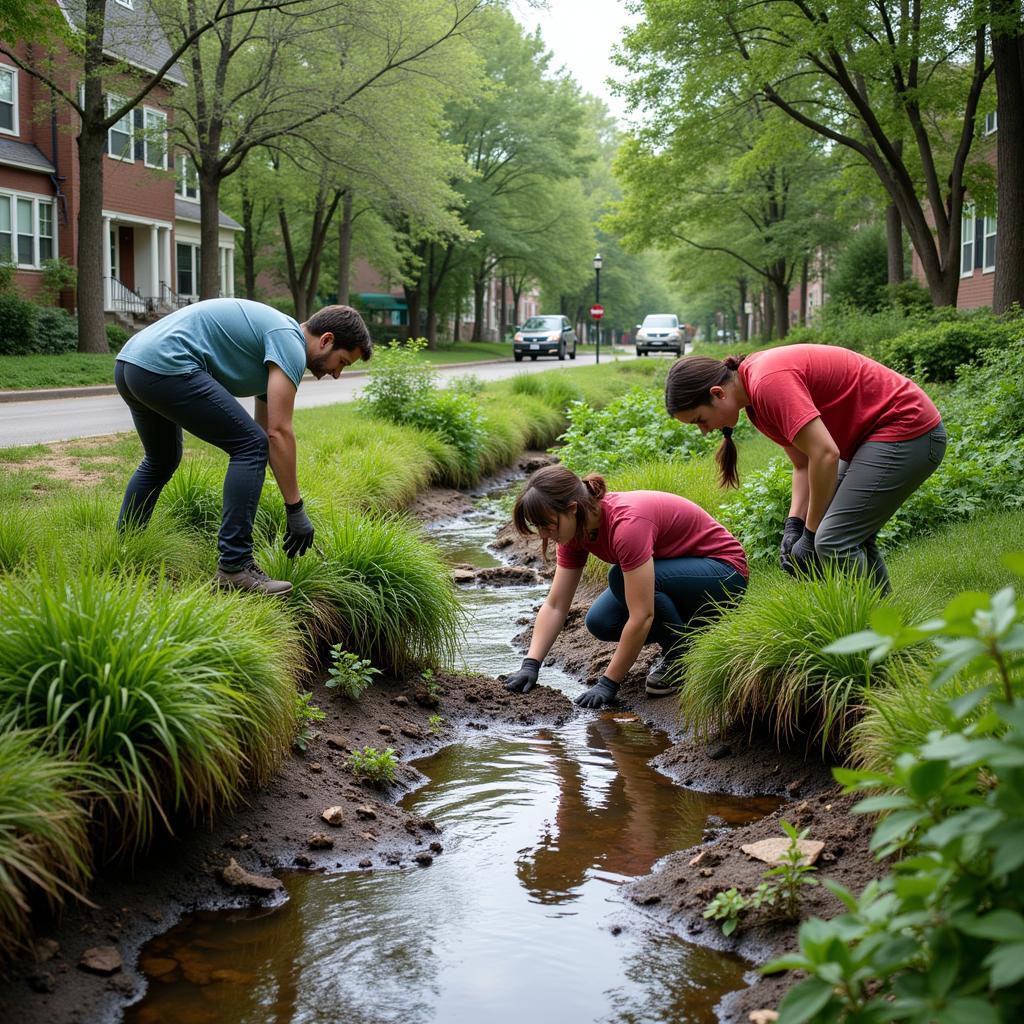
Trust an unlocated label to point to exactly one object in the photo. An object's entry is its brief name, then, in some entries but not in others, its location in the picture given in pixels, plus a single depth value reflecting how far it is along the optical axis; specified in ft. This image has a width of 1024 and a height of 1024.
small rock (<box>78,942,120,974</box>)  10.33
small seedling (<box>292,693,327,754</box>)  15.39
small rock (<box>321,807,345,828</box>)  14.10
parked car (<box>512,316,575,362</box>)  146.10
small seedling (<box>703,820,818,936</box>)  11.22
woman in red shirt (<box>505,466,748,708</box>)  17.67
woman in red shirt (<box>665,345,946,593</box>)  15.84
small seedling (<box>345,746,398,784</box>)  15.66
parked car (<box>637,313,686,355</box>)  166.61
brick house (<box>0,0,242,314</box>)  93.97
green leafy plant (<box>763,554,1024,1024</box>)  5.89
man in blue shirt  16.55
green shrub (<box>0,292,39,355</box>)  80.18
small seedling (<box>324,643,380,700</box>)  17.61
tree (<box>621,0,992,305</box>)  62.03
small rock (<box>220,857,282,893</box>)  12.41
